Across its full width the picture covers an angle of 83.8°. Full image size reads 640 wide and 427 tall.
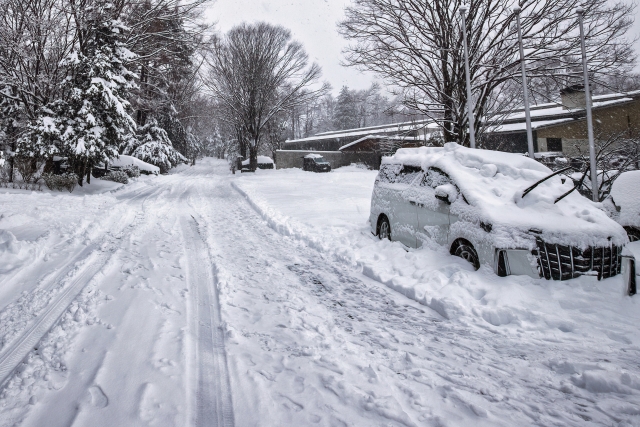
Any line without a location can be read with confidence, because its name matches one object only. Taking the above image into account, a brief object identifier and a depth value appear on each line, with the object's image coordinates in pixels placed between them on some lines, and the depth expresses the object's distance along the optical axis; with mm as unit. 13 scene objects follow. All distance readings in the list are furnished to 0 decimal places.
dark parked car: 36656
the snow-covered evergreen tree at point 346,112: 73625
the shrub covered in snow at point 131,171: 24609
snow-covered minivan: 4312
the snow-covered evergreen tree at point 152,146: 33125
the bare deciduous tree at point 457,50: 12286
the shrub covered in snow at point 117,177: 21594
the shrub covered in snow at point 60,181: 15477
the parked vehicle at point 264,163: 41938
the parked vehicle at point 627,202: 6860
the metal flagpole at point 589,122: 9258
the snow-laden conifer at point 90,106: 15477
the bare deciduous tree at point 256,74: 28328
